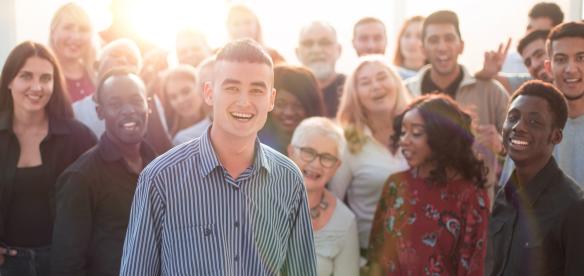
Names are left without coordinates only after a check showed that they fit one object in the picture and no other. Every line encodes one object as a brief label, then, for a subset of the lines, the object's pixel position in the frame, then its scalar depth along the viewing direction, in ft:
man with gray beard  16.48
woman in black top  11.63
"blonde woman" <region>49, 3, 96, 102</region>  15.57
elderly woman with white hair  11.57
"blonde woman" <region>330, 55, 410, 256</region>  12.66
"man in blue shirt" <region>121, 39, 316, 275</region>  7.09
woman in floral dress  10.84
